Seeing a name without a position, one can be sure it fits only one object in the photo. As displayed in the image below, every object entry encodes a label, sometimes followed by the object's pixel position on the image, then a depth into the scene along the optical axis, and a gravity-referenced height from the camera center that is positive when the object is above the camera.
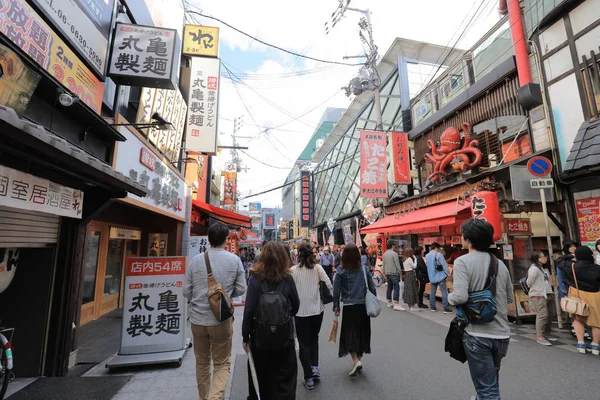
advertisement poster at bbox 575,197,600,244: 6.59 +0.48
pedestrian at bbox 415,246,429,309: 9.15 -0.84
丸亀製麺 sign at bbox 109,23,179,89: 5.38 +3.49
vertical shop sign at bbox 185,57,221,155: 10.11 +4.96
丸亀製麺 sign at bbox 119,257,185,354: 4.75 -0.91
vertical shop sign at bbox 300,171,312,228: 32.03 +4.64
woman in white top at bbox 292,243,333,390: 3.90 -0.82
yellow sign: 10.12 +6.88
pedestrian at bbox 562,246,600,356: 4.92 -0.83
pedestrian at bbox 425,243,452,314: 8.08 -0.74
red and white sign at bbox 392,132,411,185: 13.38 +3.83
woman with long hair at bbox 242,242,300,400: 2.80 -0.79
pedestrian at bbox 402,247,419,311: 8.54 -1.16
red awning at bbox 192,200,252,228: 12.03 +1.38
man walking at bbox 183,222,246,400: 3.17 -0.74
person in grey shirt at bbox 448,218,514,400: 2.58 -0.57
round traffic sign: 6.50 +1.59
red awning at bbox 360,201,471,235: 8.56 +0.79
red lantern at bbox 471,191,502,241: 7.25 +0.81
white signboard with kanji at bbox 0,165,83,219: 2.97 +0.65
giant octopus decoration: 10.29 +3.15
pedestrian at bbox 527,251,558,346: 5.60 -1.06
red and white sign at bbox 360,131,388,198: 13.58 +3.41
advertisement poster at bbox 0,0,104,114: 3.34 +2.55
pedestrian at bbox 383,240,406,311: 8.78 -0.77
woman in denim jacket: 4.19 -0.83
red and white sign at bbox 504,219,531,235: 7.64 +0.40
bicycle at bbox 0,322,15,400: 3.12 -1.14
